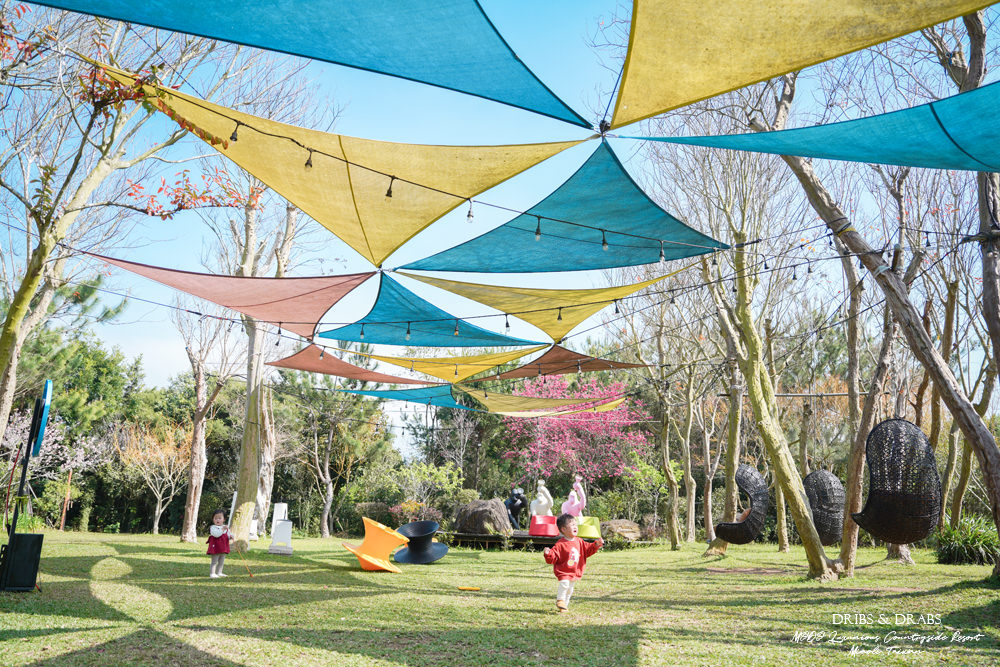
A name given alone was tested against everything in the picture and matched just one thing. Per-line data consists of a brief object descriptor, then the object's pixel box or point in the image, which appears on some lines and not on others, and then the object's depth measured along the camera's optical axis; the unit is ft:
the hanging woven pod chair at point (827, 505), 29.73
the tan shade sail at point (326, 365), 28.02
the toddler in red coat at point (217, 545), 22.63
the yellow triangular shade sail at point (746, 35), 9.45
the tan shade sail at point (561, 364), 28.74
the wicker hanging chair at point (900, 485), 18.02
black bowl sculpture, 30.86
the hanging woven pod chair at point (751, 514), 27.63
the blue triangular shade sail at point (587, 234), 15.99
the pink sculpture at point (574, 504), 33.35
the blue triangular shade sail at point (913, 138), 10.15
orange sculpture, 27.78
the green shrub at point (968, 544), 27.25
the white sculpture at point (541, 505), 40.65
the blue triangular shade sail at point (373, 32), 10.12
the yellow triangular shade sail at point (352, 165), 14.29
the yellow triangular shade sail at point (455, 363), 26.71
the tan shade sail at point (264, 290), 19.39
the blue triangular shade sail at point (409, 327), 23.02
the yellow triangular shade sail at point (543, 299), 21.81
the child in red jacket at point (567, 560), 16.98
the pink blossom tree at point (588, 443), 57.67
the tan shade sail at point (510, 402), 31.58
